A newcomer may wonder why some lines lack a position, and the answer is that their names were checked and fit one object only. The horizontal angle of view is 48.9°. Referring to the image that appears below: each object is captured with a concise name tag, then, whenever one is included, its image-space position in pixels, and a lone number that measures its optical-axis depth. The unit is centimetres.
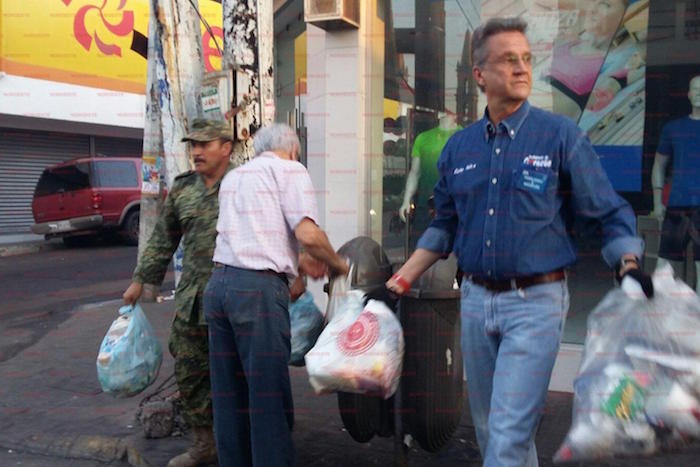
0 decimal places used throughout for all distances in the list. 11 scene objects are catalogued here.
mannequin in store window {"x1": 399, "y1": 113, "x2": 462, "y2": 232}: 598
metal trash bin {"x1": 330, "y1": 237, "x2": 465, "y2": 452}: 370
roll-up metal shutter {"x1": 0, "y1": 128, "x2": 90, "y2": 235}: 1872
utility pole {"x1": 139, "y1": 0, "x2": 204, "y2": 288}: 471
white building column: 610
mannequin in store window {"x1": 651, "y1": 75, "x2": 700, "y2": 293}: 541
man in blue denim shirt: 268
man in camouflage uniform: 395
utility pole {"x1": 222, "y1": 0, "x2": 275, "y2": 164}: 451
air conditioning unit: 570
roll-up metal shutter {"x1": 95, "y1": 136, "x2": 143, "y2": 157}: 2130
